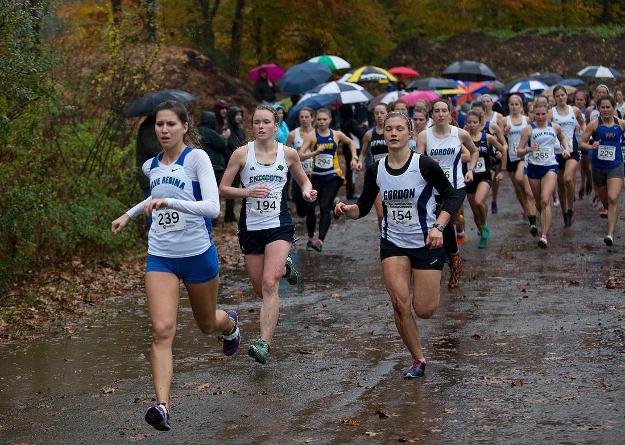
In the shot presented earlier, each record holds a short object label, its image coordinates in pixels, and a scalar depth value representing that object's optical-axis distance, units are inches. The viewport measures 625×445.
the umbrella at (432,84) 1235.9
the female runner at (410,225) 332.5
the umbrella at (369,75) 1216.2
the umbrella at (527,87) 1277.1
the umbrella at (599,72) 1378.0
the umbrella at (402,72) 1471.5
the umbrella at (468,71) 1337.4
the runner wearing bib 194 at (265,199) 371.2
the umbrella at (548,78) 1393.9
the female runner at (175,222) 283.7
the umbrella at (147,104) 567.8
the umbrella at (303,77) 1061.8
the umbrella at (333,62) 1264.8
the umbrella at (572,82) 1439.2
